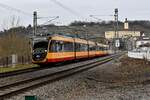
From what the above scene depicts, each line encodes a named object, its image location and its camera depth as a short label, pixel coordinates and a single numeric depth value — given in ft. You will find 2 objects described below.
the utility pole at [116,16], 237.61
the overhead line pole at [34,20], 164.66
